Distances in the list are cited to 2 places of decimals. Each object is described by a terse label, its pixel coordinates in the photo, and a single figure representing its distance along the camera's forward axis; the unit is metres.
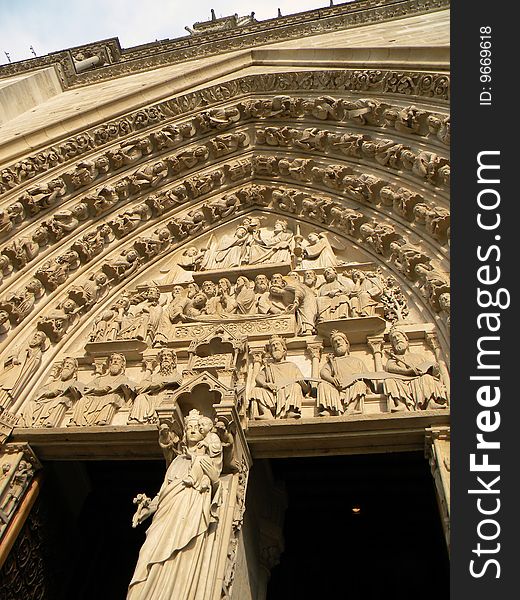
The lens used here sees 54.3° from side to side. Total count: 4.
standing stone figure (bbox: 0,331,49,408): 4.76
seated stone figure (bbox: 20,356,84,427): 4.59
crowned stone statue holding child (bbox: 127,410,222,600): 2.77
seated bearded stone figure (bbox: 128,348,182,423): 4.39
